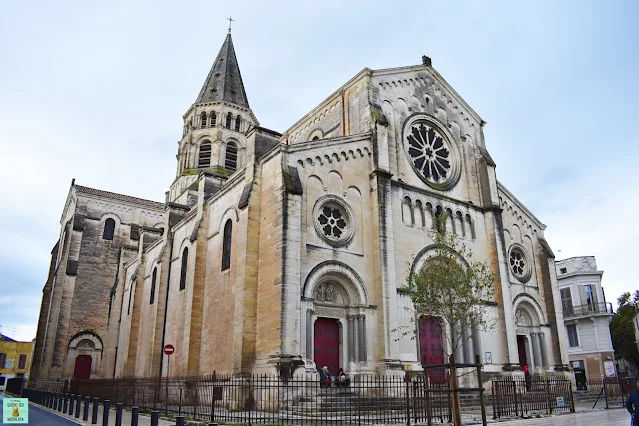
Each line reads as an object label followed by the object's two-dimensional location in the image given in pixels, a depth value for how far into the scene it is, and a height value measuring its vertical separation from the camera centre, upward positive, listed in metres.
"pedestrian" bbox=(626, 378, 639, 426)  8.03 -0.61
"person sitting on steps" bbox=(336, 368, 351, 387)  17.45 -0.31
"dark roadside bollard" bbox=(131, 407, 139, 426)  11.35 -1.01
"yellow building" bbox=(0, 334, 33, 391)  67.12 +1.98
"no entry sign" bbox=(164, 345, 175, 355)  19.23 +0.81
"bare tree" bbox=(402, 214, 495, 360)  16.72 +2.52
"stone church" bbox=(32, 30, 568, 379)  18.91 +5.09
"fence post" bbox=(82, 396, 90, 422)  15.23 -1.10
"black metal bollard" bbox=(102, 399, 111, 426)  12.72 -1.05
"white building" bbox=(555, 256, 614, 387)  36.31 +3.61
